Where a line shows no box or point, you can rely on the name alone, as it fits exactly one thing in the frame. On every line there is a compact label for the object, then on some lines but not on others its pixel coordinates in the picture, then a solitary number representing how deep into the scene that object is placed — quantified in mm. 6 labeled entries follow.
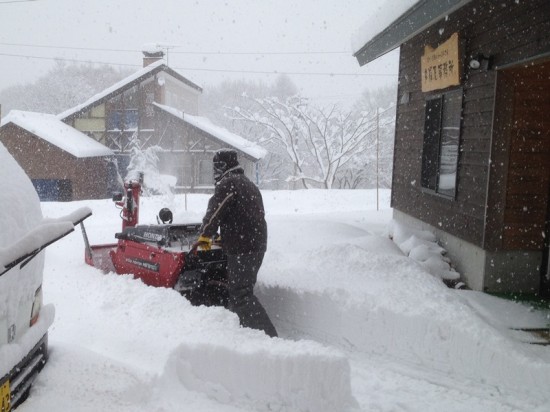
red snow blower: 4848
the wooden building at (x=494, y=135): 5254
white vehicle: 2004
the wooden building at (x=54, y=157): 22266
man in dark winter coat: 4398
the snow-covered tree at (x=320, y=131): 29859
